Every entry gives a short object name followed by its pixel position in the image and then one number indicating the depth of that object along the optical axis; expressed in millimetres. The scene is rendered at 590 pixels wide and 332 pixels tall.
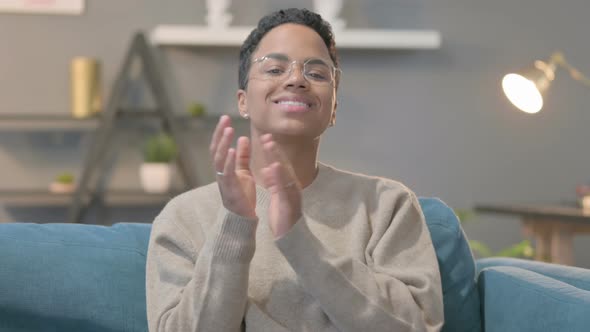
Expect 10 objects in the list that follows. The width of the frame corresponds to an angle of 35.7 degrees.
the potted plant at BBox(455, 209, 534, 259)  4163
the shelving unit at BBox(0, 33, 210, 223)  4312
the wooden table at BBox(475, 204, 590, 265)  3334
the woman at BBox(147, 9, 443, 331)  1354
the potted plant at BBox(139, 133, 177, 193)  4359
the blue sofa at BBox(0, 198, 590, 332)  1558
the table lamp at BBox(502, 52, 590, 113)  3392
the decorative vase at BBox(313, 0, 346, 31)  4457
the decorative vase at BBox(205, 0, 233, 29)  4445
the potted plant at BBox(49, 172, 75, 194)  4334
